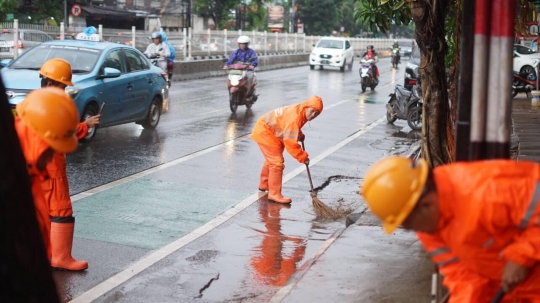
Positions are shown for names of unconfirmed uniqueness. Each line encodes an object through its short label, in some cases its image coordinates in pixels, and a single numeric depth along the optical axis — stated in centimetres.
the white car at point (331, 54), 4047
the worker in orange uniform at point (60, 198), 665
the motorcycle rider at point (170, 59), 2236
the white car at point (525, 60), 3011
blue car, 1292
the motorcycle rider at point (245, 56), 1948
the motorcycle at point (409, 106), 1752
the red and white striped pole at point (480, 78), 492
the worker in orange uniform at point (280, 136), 966
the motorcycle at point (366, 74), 2741
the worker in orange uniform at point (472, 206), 349
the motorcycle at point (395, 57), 4566
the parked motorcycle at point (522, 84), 2567
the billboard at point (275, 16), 8562
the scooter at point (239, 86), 1886
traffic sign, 4028
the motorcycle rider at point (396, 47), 4532
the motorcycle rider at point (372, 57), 2795
